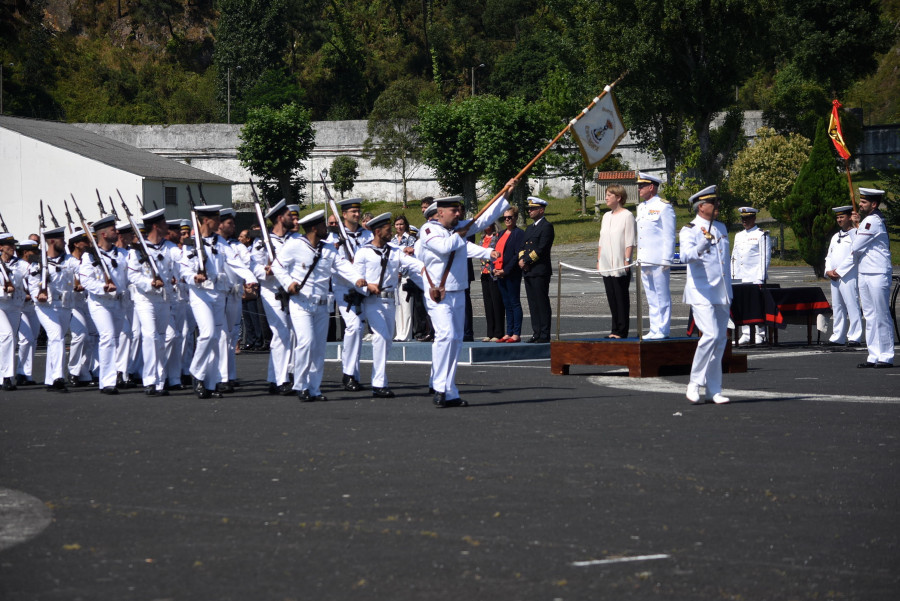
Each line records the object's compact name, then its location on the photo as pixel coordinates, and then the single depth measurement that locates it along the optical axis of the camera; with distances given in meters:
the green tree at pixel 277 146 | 74.12
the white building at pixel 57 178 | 56.62
